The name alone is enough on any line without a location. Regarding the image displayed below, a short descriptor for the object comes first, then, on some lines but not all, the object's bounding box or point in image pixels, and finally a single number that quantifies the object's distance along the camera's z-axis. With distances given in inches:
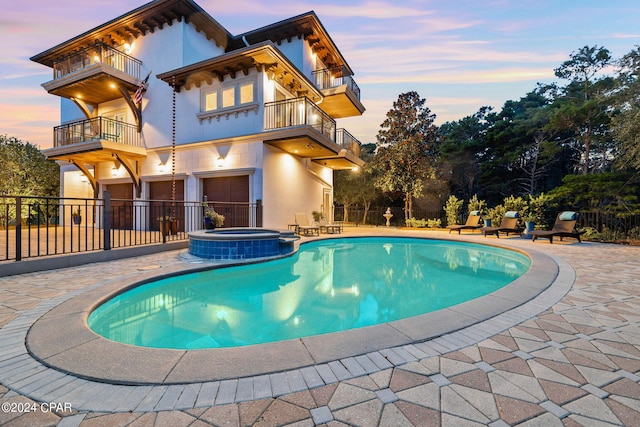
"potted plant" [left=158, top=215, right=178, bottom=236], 354.6
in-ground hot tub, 257.8
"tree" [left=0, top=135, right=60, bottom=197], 569.9
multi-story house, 428.5
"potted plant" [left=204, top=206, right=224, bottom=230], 354.0
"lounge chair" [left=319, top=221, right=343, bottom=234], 510.6
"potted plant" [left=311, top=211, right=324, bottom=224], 515.0
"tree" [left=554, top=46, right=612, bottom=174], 608.4
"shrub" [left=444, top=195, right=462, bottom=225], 630.5
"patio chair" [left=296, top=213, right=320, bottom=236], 466.3
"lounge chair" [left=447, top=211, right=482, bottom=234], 517.7
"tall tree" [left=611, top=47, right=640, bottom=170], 377.4
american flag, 487.5
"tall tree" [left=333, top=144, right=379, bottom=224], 852.0
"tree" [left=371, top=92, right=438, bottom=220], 670.5
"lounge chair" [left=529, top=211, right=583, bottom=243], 381.7
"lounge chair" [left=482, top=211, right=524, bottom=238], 440.8
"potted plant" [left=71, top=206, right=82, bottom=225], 553.3
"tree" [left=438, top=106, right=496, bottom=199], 856.9
